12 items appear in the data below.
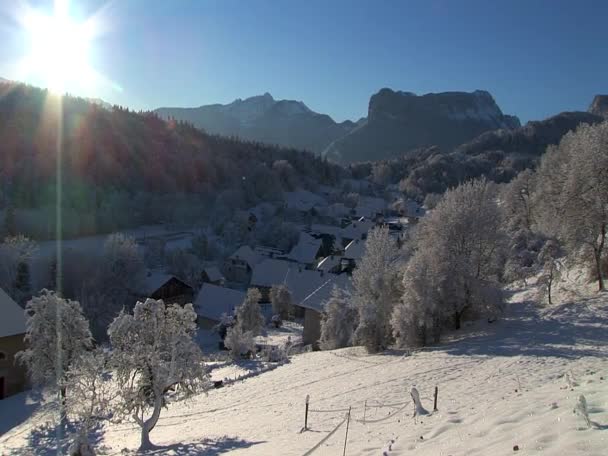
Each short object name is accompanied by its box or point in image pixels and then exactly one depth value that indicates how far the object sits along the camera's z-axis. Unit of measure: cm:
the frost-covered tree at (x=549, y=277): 2191
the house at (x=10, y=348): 2406
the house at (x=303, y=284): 3375
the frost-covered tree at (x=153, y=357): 1381
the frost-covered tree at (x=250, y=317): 3506
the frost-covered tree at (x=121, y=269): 4553
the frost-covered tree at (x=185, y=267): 5672
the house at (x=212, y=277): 5656
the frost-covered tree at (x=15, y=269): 4266
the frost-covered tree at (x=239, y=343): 2942
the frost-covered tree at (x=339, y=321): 2619
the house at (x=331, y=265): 5622
